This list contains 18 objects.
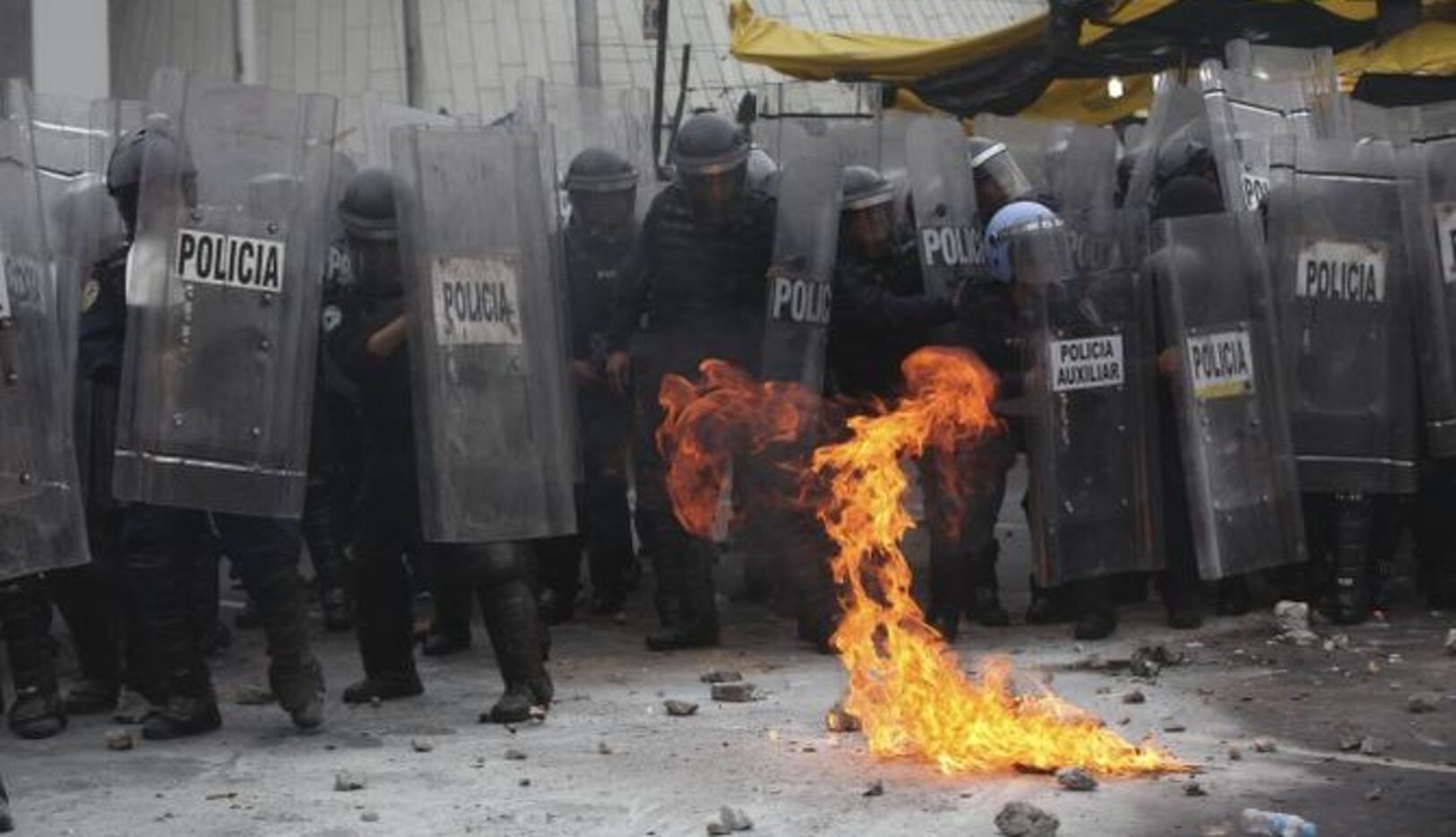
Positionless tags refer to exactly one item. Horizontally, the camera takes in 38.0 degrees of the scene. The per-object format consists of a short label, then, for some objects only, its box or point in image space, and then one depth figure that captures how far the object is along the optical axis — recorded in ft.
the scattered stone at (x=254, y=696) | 24.18
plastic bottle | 16.66
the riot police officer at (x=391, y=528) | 22.54
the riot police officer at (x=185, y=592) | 21.90
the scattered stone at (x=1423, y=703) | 22.00
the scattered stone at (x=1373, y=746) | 20.16
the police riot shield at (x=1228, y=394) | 26.71
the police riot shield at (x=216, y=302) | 21.17
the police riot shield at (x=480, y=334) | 22.26
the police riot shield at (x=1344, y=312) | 27.61
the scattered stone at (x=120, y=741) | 21.75
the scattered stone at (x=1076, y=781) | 18.48
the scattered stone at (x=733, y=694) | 23.53
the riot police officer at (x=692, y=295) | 26.55
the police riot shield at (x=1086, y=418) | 26.58
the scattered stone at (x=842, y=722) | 21.52
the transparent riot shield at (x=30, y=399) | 21.18
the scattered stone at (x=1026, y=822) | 16.85
